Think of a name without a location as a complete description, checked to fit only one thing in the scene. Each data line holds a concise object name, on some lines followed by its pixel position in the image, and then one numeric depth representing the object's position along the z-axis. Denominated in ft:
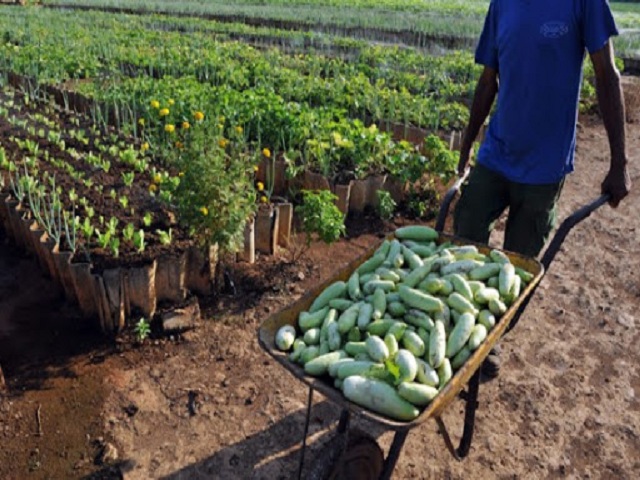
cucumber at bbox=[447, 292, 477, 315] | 7.41
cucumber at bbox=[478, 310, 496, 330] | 7.34
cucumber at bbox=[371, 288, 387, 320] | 7.37
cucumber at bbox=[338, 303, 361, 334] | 7.25
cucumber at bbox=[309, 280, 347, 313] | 7.83
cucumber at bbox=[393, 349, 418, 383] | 6.37
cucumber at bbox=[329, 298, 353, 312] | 7.68
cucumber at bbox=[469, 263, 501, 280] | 8.06
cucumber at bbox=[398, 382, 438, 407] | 6.12
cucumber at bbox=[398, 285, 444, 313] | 7.39
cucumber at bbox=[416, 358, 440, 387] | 6.52
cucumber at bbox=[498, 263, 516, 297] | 7.75
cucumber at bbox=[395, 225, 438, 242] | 9.36
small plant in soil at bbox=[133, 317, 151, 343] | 12.58
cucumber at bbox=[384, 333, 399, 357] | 6.88
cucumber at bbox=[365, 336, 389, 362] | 6.71
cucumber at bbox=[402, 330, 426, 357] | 6.91
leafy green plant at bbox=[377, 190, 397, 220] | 18.26
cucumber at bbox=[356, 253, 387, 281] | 8.61
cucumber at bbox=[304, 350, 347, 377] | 6.59
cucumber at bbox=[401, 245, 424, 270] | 8.47
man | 9.32
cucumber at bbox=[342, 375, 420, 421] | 6.01
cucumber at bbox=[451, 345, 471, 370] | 6.89
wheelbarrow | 6.28
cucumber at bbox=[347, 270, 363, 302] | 7.90
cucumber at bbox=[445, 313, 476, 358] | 6.94
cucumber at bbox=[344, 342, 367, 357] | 6.91
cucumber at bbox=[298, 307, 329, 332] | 7.46
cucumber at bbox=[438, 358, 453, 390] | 6.59
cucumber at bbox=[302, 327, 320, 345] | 7.16
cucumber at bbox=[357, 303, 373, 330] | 7.28
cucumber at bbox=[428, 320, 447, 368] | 6.77
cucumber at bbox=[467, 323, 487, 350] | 6.96
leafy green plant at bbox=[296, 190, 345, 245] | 14.71
